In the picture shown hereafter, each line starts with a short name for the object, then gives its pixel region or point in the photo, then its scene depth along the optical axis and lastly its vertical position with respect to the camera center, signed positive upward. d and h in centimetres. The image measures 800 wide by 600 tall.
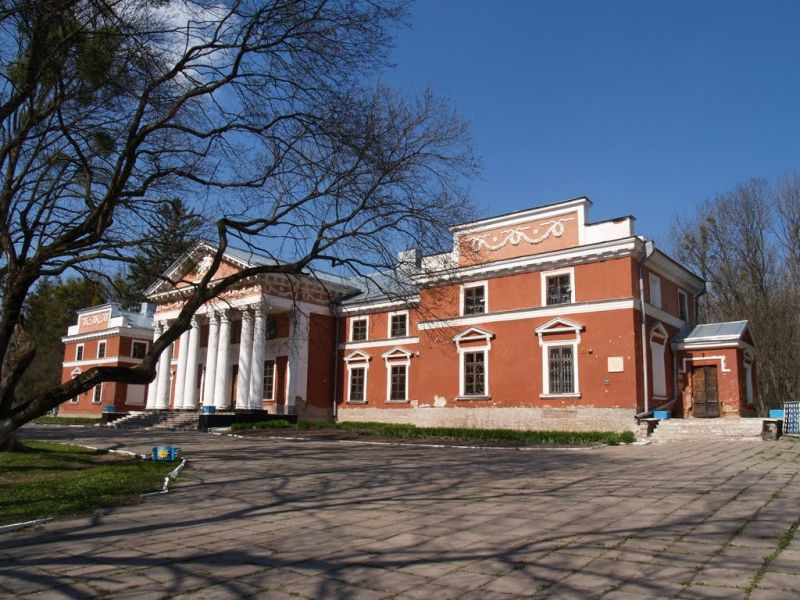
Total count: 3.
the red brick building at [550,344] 2147 +192
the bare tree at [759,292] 3438 +614
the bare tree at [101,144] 941 +463
